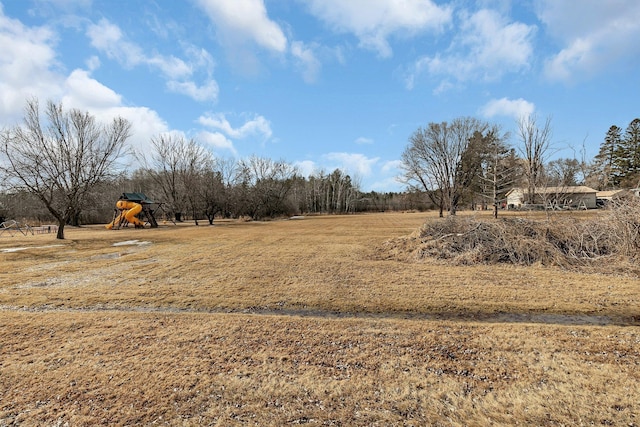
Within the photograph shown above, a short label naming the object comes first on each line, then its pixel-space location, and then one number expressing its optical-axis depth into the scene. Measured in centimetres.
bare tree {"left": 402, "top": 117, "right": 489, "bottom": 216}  3631
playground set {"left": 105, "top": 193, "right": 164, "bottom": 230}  2662
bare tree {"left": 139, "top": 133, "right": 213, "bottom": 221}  3316
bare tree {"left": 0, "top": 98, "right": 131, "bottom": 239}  1678
